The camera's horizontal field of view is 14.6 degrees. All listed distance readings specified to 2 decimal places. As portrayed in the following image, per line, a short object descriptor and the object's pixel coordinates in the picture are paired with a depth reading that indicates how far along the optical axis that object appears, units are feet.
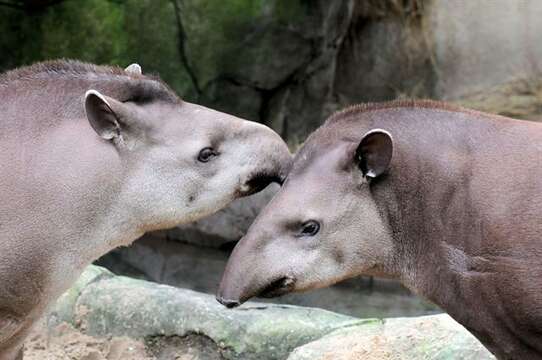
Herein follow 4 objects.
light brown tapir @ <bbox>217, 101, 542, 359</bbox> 37.55
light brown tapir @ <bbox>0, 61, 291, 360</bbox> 40.84
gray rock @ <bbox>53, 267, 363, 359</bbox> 51.84
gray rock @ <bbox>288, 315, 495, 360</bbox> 47.79
